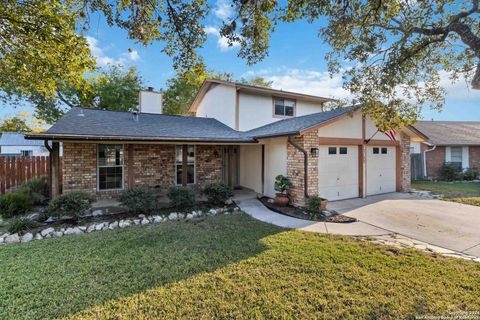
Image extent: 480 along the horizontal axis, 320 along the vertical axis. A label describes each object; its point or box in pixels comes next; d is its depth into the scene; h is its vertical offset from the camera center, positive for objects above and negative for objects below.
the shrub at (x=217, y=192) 8.24 -1.24
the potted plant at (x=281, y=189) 8.12 -1.17
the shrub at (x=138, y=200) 6.94 -1.28
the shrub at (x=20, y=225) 5.50 -1.69
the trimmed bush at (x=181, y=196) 7.80 -1.30
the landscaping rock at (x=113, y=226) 6.09 -1.87
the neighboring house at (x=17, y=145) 29.07 +2.08
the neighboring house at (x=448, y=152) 15.27 +0.46
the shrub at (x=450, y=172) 14.80 -0.94
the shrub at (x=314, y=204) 7.01 -1.46
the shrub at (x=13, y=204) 6.84 -1.40
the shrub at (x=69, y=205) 6.12 -1.29
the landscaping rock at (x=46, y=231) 5.51 -1.84
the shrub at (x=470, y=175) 14.88 -1.15
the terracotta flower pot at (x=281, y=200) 8.10 -1.53
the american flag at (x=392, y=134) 9.73 +1.12
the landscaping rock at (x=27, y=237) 5.22 -1.88
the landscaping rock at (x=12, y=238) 5.11 -1.85
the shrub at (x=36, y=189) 7.89 -1.10
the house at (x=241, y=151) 7.92 +0.36
